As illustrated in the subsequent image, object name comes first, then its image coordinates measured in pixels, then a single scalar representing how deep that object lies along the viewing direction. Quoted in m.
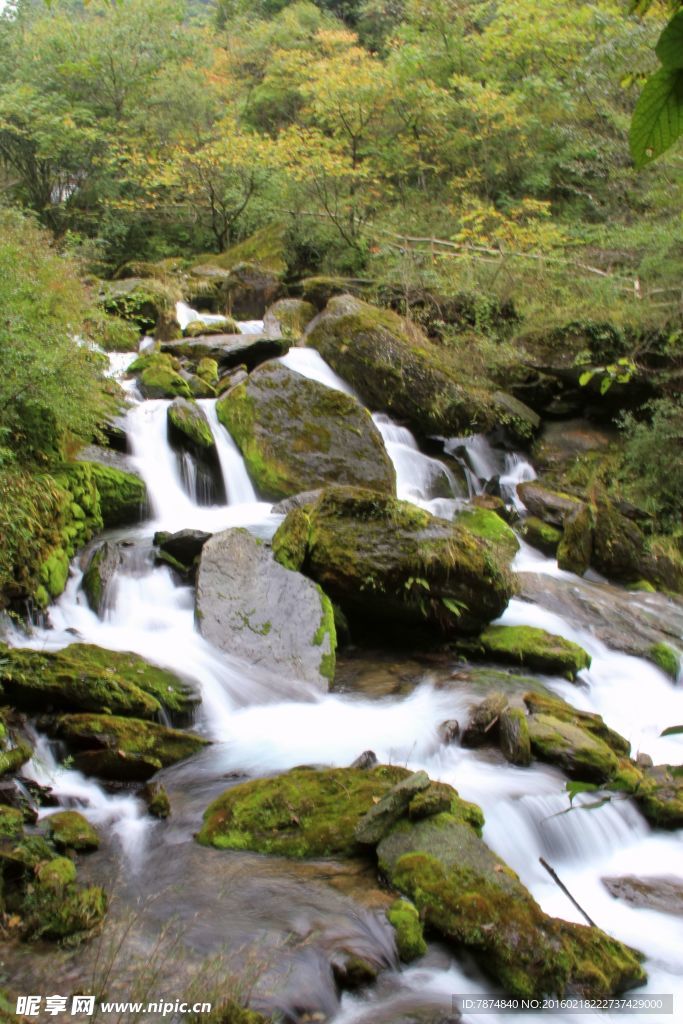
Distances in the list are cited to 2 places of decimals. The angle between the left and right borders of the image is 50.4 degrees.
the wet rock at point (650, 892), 4.30
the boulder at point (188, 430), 9.83
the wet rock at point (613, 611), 8.16
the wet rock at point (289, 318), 14.41
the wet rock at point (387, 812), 4.09
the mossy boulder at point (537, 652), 7.20
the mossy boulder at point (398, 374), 12.07
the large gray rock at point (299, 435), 9.91
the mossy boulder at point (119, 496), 8.43
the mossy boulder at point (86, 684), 4.84
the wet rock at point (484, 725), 5.65
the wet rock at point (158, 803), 4.47
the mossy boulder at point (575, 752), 5.25
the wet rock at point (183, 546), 7.75
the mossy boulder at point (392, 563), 7.14
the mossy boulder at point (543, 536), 10.27
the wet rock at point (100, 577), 6.84
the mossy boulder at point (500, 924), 3.35
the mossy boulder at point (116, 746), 4.67
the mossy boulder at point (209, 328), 13.94
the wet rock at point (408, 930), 3.43
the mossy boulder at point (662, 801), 5.00
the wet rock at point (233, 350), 12.62
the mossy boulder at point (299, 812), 4.17
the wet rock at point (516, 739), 5.34
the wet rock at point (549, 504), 10.50
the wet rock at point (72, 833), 3.93
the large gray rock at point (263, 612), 6.55
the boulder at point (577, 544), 9.77
